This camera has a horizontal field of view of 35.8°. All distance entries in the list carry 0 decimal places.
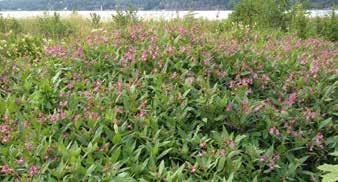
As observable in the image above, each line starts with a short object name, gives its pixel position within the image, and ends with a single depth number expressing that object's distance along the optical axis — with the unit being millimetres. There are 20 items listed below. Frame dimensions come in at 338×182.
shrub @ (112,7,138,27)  9806
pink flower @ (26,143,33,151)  3072
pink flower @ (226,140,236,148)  3258
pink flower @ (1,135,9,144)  3221
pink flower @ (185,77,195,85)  3936
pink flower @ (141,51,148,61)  4332
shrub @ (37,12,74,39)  11848
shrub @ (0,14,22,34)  12721
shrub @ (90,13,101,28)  11473
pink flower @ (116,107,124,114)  3523
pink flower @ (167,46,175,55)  4440
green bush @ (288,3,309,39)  10453
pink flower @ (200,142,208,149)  3284
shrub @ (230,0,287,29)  11492
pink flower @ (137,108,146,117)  3504
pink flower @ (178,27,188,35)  4940
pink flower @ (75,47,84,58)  4604
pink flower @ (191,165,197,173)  3049
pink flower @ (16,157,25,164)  2934
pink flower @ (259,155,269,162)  3261
